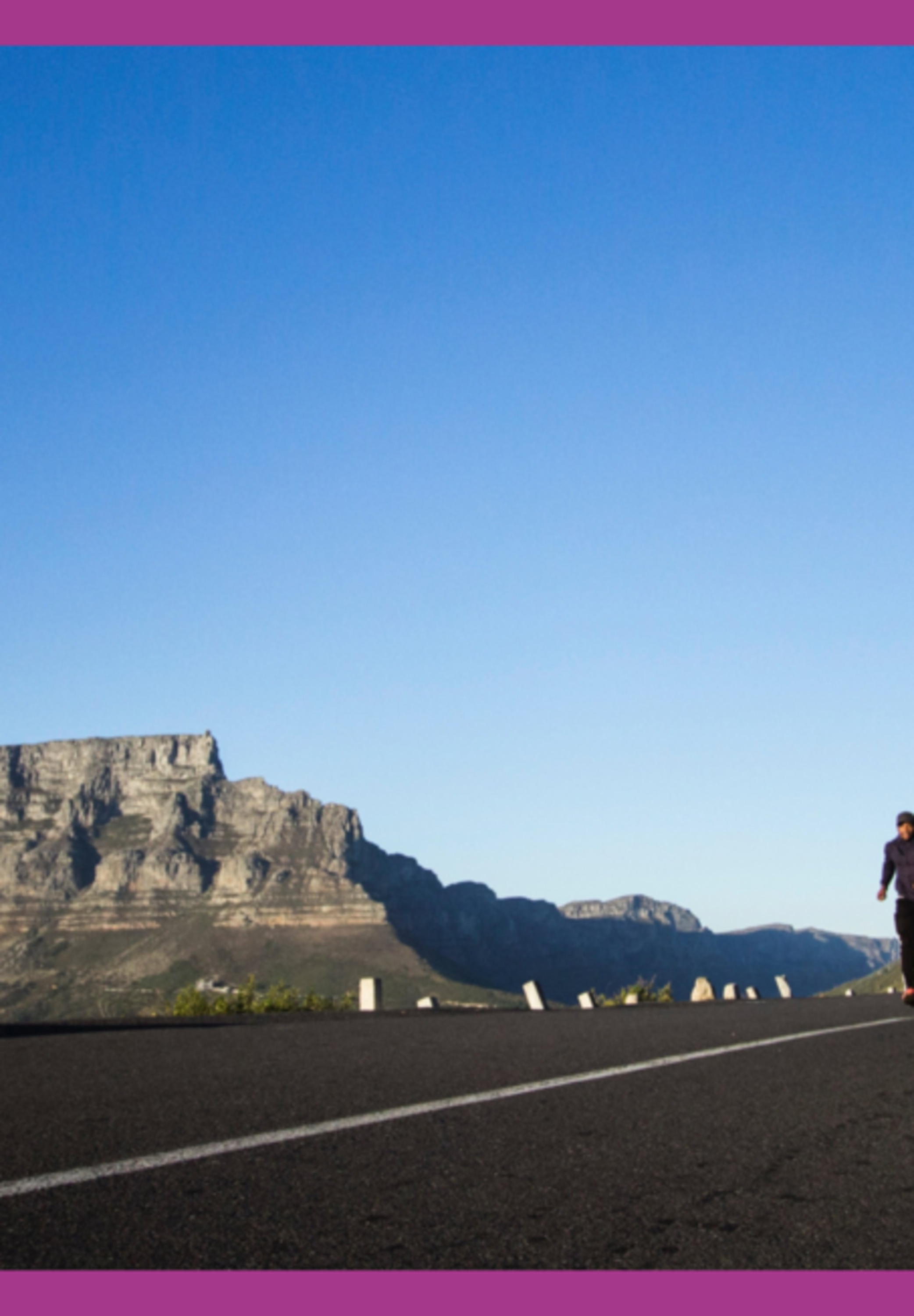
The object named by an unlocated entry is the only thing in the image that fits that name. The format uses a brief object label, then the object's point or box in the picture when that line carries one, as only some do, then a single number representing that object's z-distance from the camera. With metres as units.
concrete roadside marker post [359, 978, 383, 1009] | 17.89
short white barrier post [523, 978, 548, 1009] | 19.00
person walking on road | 13.73
